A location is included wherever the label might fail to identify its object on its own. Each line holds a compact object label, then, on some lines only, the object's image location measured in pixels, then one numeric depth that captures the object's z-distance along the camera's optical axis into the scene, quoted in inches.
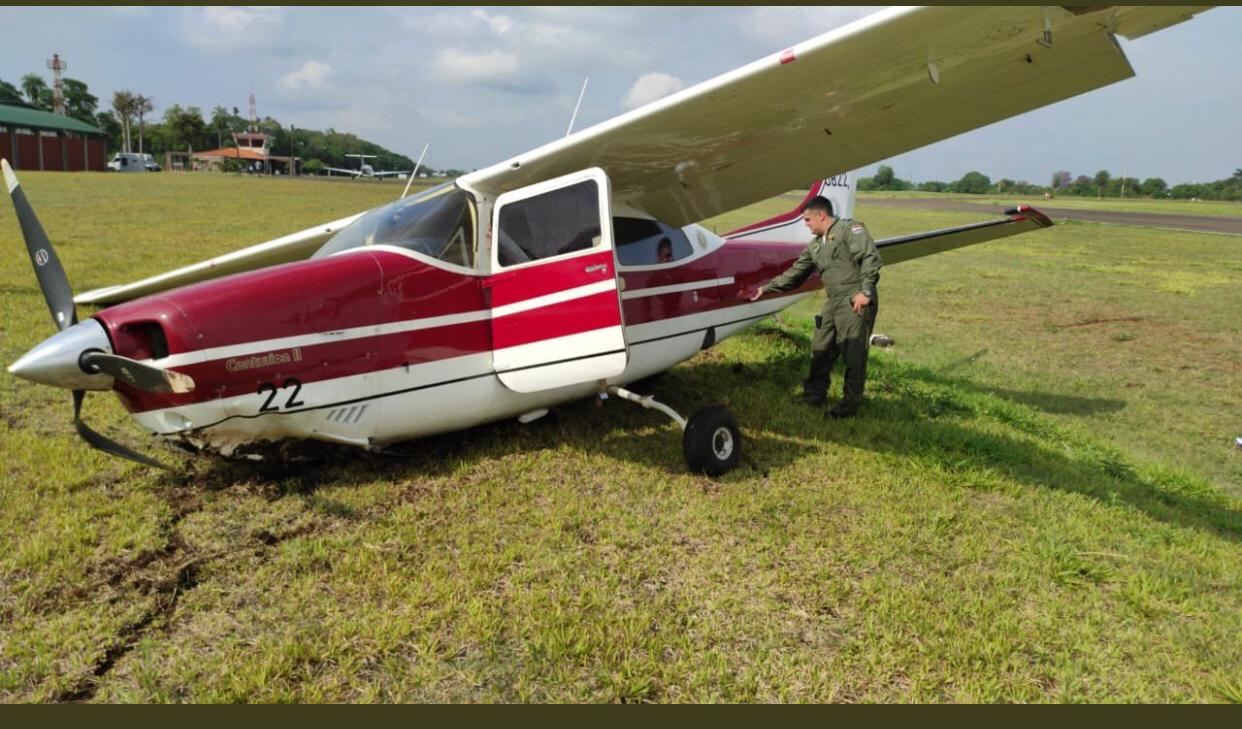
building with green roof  2827.3
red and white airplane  141.6
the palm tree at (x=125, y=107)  4008.4
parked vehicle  3053.6
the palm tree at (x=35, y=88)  5162.4
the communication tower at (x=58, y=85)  4018.2
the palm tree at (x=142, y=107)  4062.5
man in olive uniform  235.3
